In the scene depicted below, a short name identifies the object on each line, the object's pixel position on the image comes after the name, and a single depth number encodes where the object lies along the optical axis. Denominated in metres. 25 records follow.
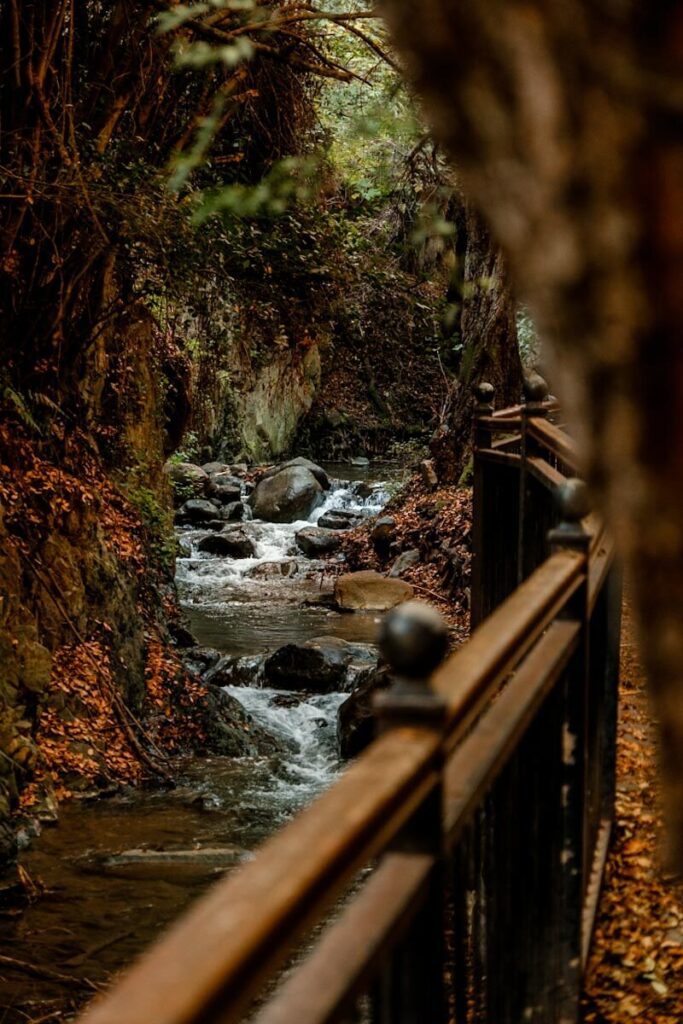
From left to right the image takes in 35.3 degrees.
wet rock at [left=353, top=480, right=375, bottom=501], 24.47
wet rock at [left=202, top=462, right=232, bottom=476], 26.89
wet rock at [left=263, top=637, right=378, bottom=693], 12.17
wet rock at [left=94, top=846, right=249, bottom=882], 7.10
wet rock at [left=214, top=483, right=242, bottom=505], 24.16
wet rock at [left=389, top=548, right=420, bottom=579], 16.91
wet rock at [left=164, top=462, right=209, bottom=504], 22.88
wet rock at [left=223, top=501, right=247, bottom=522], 23.03
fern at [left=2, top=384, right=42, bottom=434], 9.61
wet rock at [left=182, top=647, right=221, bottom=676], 12.53
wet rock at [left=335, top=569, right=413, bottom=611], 15.77
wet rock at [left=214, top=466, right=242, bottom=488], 24.78
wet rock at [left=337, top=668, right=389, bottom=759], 10.28
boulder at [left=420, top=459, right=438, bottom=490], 18.27
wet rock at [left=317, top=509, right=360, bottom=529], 21.69
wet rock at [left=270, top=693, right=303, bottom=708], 11.76
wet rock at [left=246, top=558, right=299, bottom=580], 18.41
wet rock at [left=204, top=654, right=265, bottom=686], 12.38
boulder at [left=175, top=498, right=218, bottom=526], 22.47
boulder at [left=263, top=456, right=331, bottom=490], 24.53
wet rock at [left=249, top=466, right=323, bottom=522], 22.98
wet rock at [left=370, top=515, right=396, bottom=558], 18.23
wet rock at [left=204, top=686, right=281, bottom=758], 10.34
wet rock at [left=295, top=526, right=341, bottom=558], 19.91
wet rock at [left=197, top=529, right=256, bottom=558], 19.73
